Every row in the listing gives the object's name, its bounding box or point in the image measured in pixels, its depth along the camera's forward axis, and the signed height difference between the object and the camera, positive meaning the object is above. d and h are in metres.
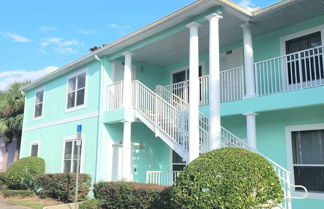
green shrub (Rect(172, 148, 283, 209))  6.28 -0.52
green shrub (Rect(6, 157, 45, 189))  16.42 -0.92
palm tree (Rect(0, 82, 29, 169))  25.38 +3.49
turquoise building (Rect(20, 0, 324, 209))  9.71 +2.23
